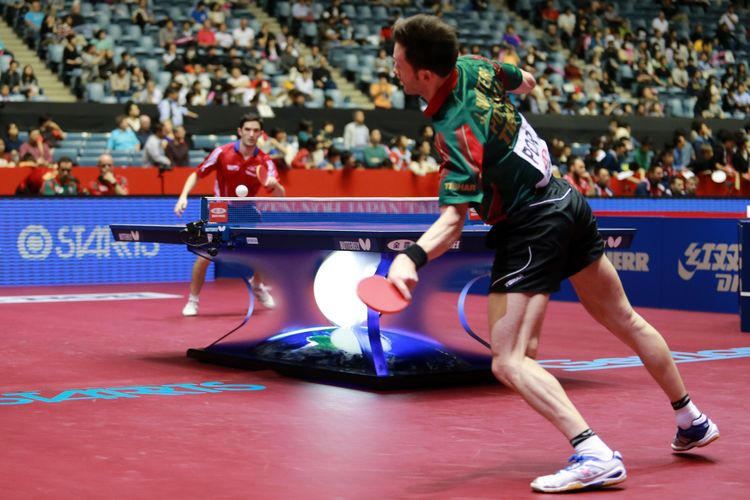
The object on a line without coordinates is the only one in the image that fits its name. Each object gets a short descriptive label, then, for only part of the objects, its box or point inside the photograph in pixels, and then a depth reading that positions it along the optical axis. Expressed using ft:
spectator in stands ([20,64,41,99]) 62.28
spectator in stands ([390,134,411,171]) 63.41
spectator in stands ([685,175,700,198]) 66.54
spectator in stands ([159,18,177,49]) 71.77
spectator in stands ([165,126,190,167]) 57.21
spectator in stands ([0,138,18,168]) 52.80
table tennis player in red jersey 37.17
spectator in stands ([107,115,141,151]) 57.36
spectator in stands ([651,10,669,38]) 97.66
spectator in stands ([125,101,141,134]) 58.54
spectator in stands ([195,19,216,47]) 72.95
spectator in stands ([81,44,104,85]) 65.57
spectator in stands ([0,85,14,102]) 59.74
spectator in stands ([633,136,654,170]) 71.00
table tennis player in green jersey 15.52
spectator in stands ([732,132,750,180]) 70.64
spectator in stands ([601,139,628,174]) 67.31
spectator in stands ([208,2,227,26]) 75.05
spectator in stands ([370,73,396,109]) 72.90
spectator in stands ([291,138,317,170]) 59.06
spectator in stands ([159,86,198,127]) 61.46
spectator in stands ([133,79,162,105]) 63.46
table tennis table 24.89
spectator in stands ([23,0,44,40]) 70.49
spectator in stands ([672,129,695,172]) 72.02
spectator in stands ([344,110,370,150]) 64.34
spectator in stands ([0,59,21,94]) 62.34
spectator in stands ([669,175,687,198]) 66.28
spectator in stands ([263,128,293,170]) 59.62
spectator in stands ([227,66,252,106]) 67.36
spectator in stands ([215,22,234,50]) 73.41
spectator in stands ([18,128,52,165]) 54.44
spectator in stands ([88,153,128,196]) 52.26
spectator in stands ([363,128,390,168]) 62.28
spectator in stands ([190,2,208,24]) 76.33
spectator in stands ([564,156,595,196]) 59.62
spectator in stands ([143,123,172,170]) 56.08
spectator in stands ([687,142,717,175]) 68.49
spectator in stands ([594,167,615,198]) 62.90
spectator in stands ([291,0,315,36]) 81.61
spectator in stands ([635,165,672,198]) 65.31
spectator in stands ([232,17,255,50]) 74.74
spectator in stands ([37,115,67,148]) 56.49
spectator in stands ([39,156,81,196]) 51.01
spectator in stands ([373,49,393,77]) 77.15
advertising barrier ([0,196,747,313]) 42.80
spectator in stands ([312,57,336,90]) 73.46
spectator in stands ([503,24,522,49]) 88.28
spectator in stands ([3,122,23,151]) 55.52
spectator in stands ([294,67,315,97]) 71.41
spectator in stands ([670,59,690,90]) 91.76
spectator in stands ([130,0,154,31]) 73.10
